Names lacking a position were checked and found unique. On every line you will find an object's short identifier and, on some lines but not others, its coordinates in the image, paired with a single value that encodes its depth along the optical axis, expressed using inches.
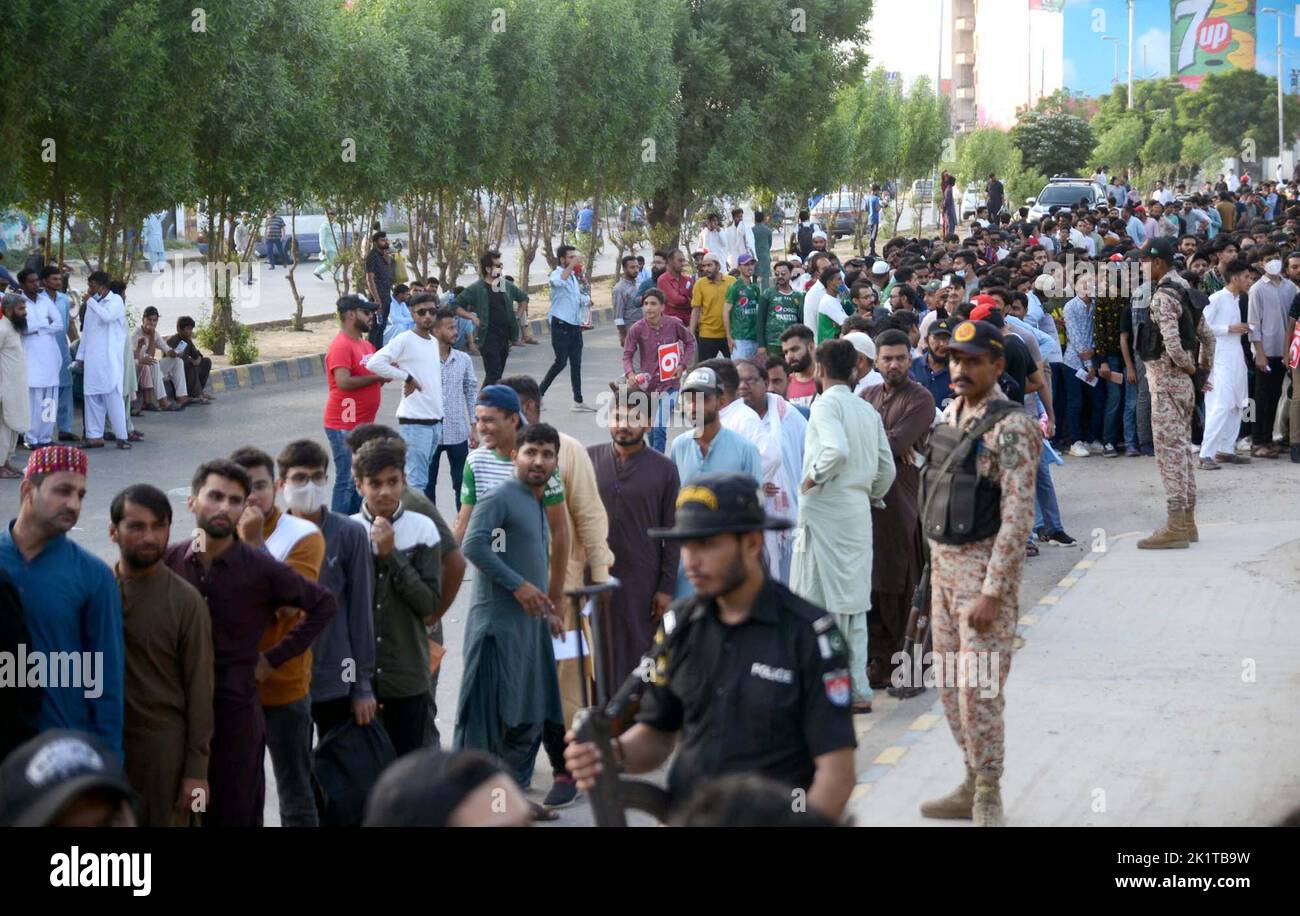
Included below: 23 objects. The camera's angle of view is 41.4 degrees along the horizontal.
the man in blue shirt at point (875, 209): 1711.4
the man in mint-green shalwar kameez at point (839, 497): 318.7
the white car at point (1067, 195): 1747.0
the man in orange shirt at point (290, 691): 232.7
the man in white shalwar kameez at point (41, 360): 614.9
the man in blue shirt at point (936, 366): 439.5
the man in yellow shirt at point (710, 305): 689.6
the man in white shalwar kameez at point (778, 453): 336.8
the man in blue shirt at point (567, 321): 725.9
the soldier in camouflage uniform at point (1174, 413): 450.9
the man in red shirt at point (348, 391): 452.4
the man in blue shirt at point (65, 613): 200.5
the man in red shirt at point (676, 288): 738.2
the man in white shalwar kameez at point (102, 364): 641.6
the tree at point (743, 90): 1350.9
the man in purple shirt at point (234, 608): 220.7
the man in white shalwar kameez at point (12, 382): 579.8
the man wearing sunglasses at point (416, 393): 450.9
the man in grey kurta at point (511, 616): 268.4
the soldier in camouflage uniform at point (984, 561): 249.8
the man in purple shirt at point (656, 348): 571.2
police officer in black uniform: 159.0
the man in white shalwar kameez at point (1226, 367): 577.9
